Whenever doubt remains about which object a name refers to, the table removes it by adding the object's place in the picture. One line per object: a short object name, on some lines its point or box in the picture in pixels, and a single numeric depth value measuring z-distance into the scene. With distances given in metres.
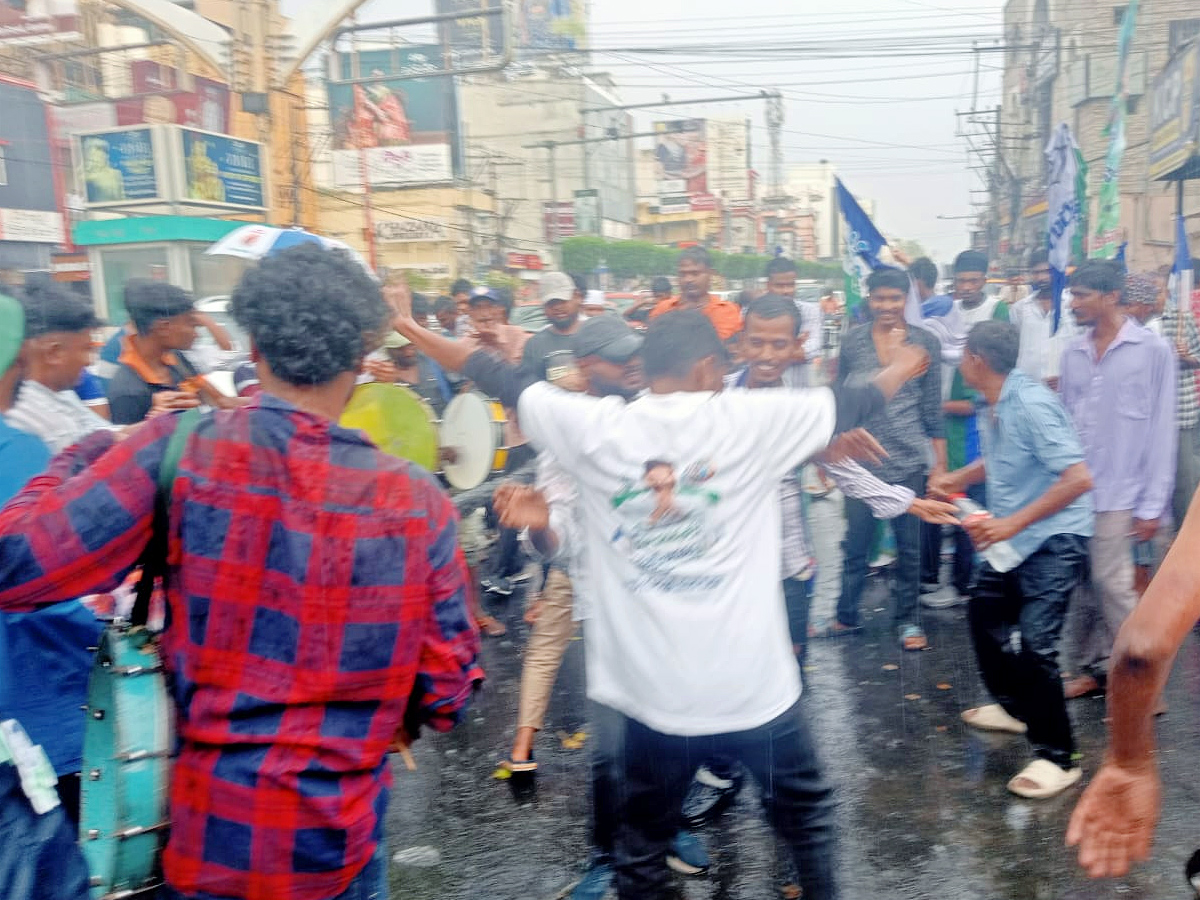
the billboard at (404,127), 41.78
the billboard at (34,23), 23.84
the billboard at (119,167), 22.61
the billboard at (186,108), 28.84
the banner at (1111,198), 7.82
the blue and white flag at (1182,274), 7.21
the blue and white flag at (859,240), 7.12
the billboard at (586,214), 51.34
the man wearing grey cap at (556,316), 6.46
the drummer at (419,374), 6.12
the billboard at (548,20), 54.81
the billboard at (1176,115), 13.76
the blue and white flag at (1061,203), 6.47
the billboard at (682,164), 76.69
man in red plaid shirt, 1.73
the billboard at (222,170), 21.94
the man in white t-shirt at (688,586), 2.46
